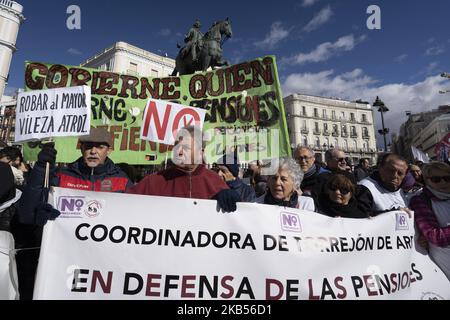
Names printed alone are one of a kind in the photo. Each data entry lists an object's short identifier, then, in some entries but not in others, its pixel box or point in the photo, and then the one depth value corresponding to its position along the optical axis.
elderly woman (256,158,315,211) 2.43
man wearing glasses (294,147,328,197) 3.56
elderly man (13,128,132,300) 1.81
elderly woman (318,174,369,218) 2.46
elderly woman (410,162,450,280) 2.41
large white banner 1.78
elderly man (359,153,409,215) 2.72
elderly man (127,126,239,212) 2.18
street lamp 15.09
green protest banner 3.73
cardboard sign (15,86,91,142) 2.65
